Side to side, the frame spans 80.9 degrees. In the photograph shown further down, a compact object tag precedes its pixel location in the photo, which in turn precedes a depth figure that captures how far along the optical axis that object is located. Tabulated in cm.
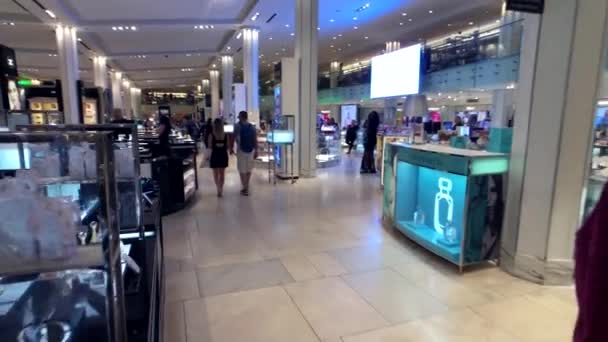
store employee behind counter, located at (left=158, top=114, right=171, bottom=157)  609
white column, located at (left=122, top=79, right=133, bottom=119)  3013
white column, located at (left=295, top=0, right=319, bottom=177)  886
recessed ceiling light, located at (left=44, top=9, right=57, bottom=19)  1052
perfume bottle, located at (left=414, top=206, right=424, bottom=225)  443
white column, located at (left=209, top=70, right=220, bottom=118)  2628
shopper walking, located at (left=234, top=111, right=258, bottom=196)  678
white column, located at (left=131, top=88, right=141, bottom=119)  3712
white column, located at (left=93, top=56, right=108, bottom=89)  1848
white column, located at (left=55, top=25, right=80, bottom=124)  1242
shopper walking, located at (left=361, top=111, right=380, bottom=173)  916
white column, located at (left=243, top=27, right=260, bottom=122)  1341
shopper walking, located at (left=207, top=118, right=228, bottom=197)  657
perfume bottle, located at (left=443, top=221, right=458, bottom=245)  378
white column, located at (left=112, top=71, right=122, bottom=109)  2458
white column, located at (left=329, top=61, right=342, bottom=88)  2605
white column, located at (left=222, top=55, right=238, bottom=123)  1820
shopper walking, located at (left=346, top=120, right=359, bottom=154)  1466
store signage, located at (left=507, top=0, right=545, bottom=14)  300
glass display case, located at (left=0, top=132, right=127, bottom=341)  94
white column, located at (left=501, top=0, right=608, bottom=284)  297
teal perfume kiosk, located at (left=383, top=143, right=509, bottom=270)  351
